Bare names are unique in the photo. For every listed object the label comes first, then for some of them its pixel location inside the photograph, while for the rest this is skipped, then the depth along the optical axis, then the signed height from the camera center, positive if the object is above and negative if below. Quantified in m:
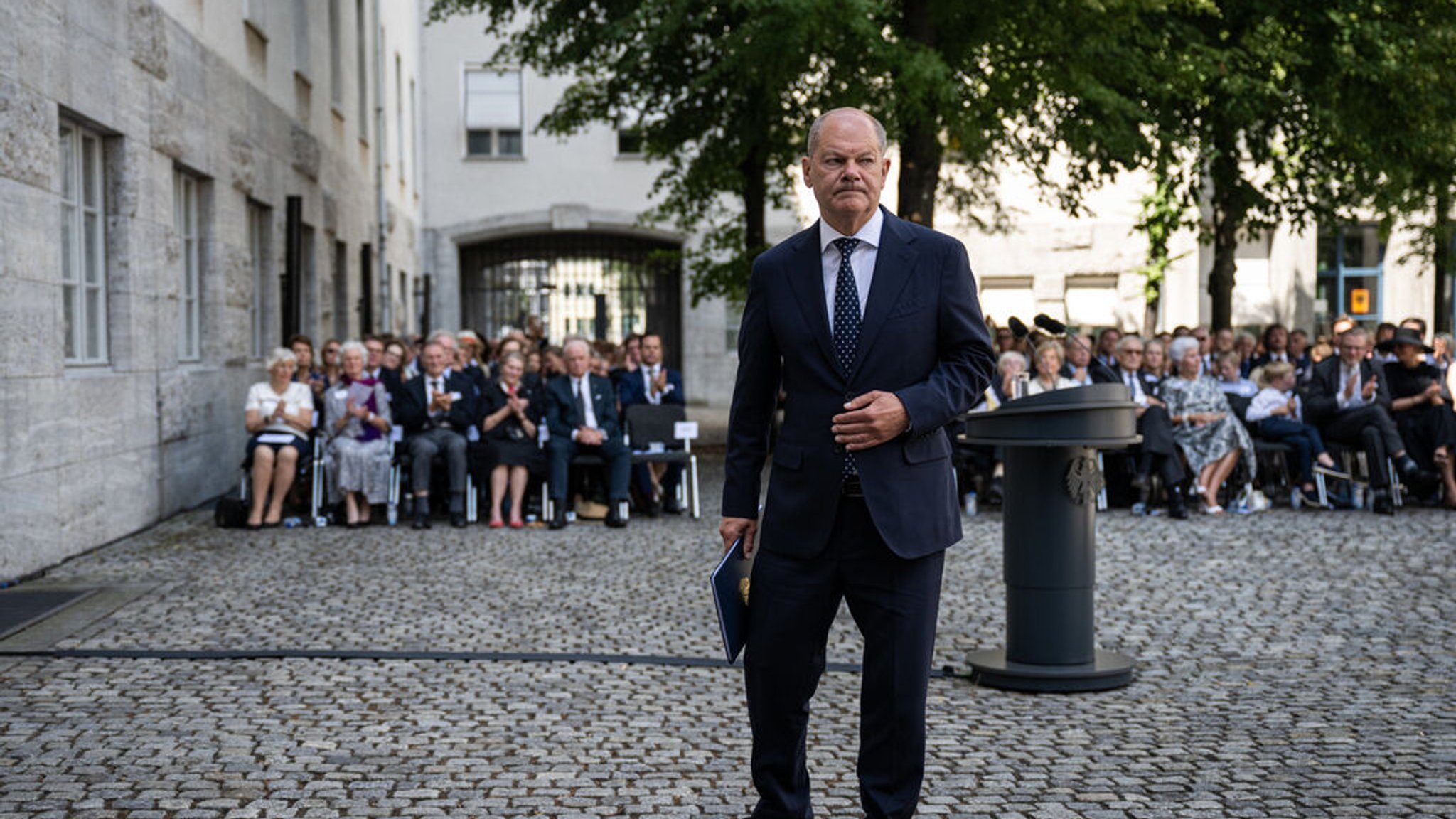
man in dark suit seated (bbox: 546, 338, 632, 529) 13.98 -0.79
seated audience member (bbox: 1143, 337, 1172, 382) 15.33 -0.24
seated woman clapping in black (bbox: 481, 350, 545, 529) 14.03 -0.84
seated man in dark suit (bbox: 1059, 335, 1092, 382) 14.85 -0.26
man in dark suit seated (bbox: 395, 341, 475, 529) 13.89 -0.74
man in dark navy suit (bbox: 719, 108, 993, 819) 4.11 -0.29
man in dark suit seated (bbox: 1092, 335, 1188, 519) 14.42 -0.86
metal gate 37.53 +1.05
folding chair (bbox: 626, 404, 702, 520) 14.90 -0.87
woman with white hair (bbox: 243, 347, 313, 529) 13.55 -0.81
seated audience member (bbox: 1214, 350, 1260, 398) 15.98 -0.39
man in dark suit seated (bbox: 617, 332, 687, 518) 14.95 -0.55
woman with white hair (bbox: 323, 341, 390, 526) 13.75 -0.89
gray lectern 7.02 -0.87
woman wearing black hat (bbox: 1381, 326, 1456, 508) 14.92 -0.65
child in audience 15.22 -0.80
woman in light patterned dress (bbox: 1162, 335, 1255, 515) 14.78 -0.81
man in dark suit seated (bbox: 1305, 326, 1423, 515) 14.74 -0.65
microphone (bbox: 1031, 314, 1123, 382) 7.32 +0.04
